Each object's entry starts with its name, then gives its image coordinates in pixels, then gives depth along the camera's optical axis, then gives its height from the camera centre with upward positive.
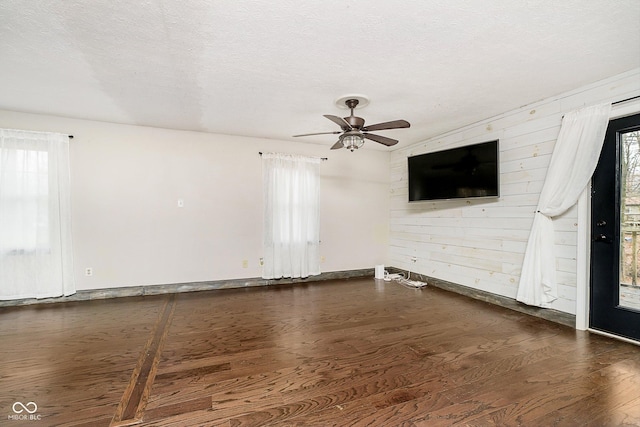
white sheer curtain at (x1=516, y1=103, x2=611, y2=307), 2.84 +0.23
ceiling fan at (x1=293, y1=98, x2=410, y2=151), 3.01 +0.89
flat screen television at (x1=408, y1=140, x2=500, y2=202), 3.72 +0.53
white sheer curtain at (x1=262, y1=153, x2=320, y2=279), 4.91 -0.11
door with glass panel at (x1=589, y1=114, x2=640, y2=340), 2.66 -0.25
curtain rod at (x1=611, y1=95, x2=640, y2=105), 2.60 +1.03
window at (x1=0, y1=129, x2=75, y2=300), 3.65 -0.08
